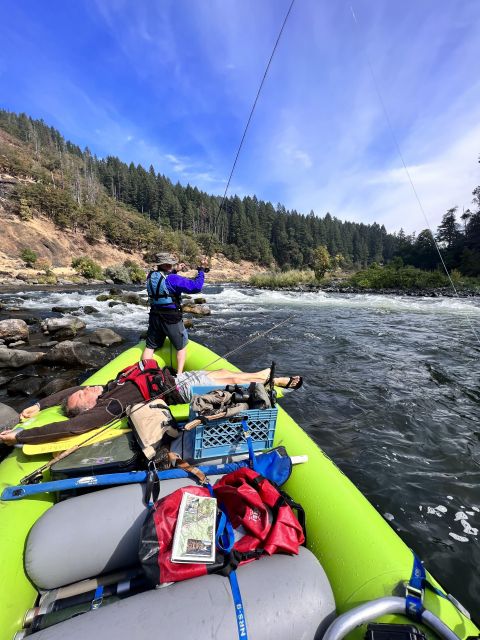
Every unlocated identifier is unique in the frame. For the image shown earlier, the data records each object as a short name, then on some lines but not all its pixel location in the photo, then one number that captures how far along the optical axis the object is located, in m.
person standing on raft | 4.58
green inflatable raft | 1.46
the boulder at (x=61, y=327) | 9.59
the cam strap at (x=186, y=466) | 2.24
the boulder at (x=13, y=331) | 8.64
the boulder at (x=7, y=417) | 3.53
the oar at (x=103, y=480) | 2.12
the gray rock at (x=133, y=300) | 17.36
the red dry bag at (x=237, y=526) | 1.52
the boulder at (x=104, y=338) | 8.56
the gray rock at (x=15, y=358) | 6.62
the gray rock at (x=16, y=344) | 8.33
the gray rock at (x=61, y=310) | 14.25
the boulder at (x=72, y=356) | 6.93
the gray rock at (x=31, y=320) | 11.31
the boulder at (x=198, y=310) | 14.88
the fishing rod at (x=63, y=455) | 2.29
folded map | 1.54
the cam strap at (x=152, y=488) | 2.00
